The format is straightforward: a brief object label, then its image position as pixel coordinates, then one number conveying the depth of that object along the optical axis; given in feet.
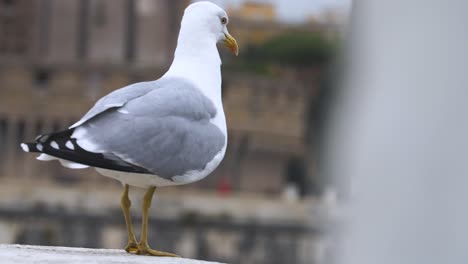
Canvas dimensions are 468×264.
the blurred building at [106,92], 178.97
